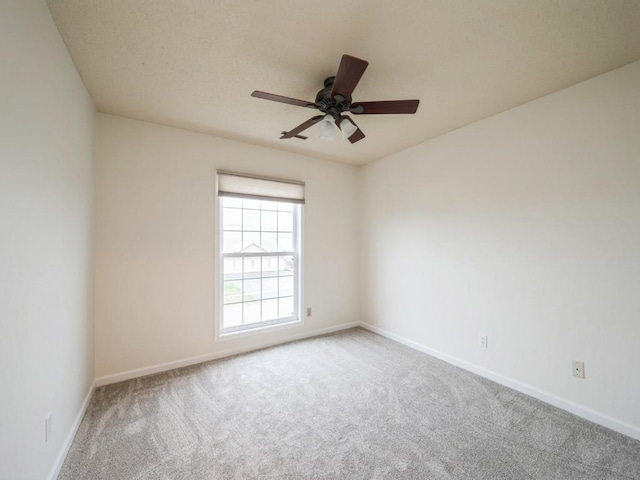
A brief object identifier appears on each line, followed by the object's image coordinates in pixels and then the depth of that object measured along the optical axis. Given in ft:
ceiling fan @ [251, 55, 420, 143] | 4.88
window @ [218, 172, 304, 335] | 10.50
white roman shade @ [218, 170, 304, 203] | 10.16
